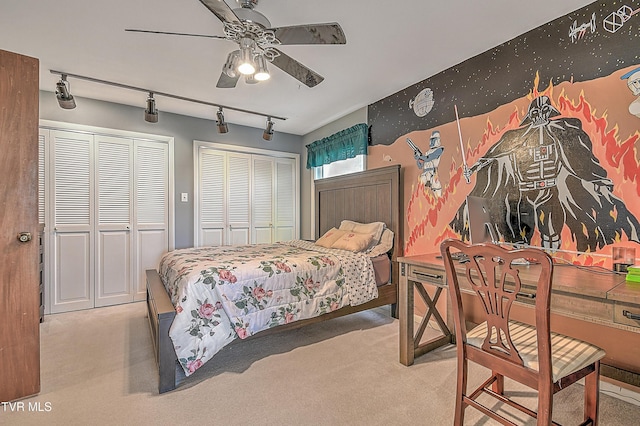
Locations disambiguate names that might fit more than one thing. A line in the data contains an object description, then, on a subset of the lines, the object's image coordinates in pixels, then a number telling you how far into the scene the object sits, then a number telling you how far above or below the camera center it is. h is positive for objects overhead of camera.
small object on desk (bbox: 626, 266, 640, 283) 1.46 -0.30
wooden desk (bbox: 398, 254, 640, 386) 1.29 -0.46
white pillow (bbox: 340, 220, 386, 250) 3.33 -0.18
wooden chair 1.22 -0.63
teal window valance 3.85 +0.94
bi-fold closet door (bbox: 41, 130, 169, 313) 3.48 -0.03
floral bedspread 2.02 -0.60
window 4.06 +0.67
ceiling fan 1.72 +1.07
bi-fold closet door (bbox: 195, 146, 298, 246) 4.38 +0.24
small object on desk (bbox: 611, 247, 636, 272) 1.67 -0.25
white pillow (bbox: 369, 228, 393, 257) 3.23 -0.34
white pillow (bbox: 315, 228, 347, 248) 3.50 -0.29
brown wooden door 1.80 -0.07
